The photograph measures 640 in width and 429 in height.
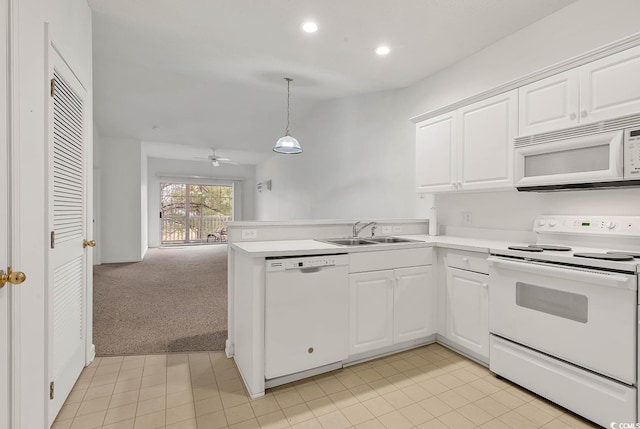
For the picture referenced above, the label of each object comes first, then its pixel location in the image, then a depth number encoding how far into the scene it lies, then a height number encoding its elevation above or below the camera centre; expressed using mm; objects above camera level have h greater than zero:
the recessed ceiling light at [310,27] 2625 +1611
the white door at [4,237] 1104 -91
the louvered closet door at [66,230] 1654 -114
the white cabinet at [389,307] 2260 -729
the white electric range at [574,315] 1536 -580
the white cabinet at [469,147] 2381 +579
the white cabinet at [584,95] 1745 +750
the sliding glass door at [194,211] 9453 +30
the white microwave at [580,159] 1733 +351
